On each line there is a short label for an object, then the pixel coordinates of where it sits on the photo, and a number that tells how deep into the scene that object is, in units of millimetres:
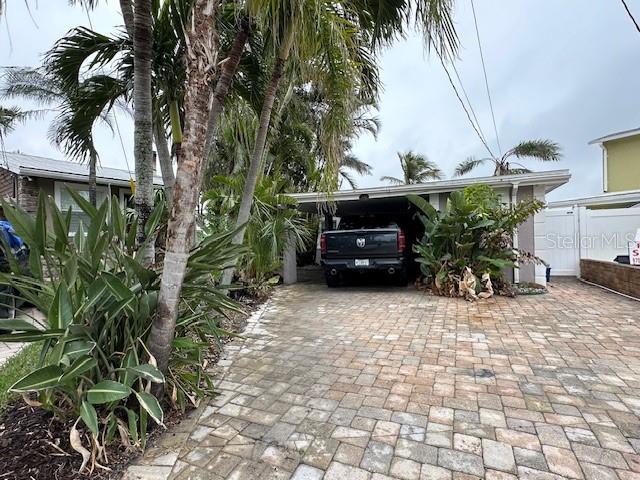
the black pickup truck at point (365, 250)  7793
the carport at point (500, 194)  7742
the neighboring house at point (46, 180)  9547
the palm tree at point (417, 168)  22797
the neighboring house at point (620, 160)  14695
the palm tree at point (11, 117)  14015
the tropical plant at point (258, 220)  6977
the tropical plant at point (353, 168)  20578
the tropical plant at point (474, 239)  7121
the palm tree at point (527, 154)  17344
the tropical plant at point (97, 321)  1977
